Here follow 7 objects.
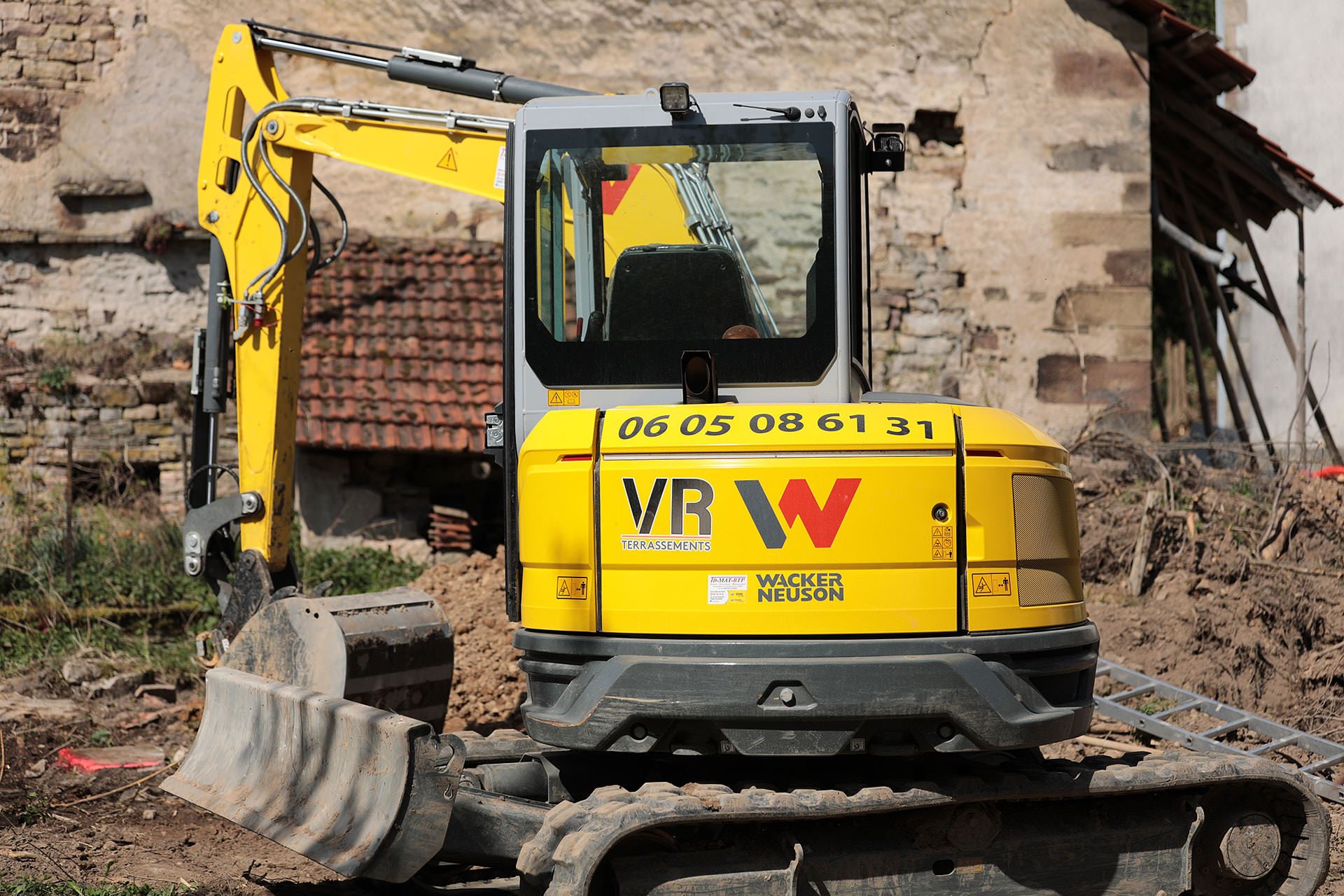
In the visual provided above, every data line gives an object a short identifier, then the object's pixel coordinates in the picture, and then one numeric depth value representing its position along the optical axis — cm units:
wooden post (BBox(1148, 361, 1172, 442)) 1254
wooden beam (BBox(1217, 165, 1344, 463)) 1139
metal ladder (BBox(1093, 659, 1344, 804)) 583
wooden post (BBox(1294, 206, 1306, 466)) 1015
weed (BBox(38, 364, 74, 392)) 1123
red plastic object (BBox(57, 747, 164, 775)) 678
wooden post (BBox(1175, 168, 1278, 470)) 1240
